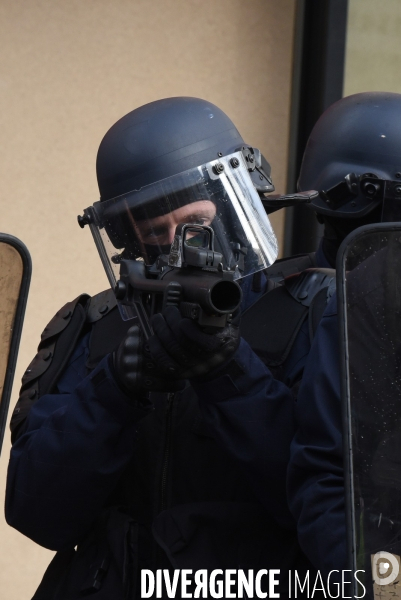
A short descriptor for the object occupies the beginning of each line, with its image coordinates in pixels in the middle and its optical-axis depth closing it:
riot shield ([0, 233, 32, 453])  5.55
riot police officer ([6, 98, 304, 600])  5.76
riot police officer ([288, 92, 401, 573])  5.58
